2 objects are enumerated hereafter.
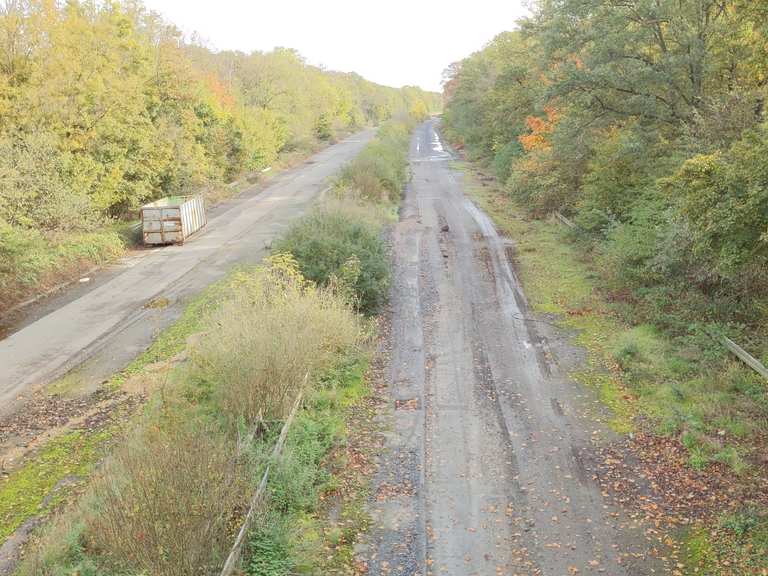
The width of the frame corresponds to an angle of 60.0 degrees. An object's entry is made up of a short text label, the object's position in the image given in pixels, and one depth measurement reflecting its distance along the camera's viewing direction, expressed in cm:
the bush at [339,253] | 1800
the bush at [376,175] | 3459
